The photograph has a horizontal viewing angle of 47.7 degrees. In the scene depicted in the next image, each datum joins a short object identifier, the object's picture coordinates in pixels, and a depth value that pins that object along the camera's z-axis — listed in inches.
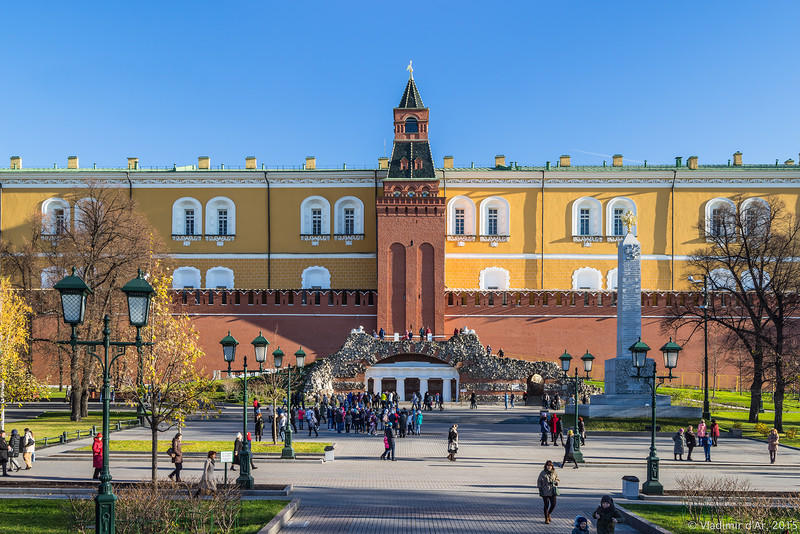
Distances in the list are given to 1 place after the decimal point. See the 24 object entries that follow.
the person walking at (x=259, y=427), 1073.5
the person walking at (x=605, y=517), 472.4
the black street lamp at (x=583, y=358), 1118.6
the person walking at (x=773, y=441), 892.0
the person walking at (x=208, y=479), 602.2
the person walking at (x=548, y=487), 569.3
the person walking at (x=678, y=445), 935.7
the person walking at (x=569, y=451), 840.4
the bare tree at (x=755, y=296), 1294.3
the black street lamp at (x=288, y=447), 898.7
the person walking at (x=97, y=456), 746.8
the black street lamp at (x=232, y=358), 671.0
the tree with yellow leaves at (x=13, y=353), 1086.4
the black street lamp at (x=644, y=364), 669.3
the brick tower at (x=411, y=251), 1936.5
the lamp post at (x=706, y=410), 1281.7
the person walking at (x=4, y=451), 754.2
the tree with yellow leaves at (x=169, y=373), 719.1
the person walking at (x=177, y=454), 711.1
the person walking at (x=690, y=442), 944.3
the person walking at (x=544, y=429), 1053.2
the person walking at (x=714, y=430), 1050.5
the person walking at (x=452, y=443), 894.4
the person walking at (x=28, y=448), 807.1
